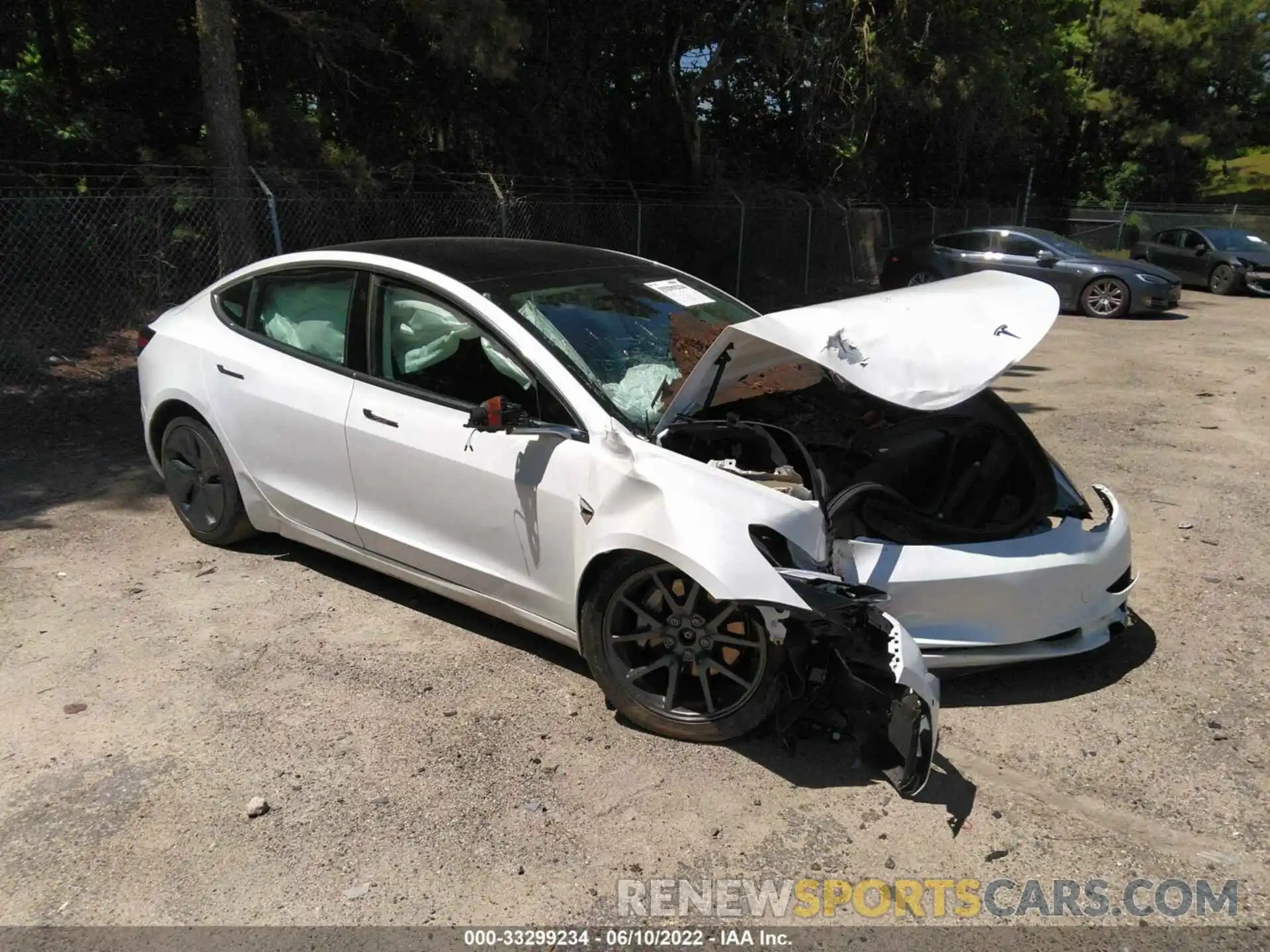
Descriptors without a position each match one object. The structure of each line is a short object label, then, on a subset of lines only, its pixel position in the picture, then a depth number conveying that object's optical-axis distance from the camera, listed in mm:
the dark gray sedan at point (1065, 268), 15797
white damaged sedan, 3219
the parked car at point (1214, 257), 19219
